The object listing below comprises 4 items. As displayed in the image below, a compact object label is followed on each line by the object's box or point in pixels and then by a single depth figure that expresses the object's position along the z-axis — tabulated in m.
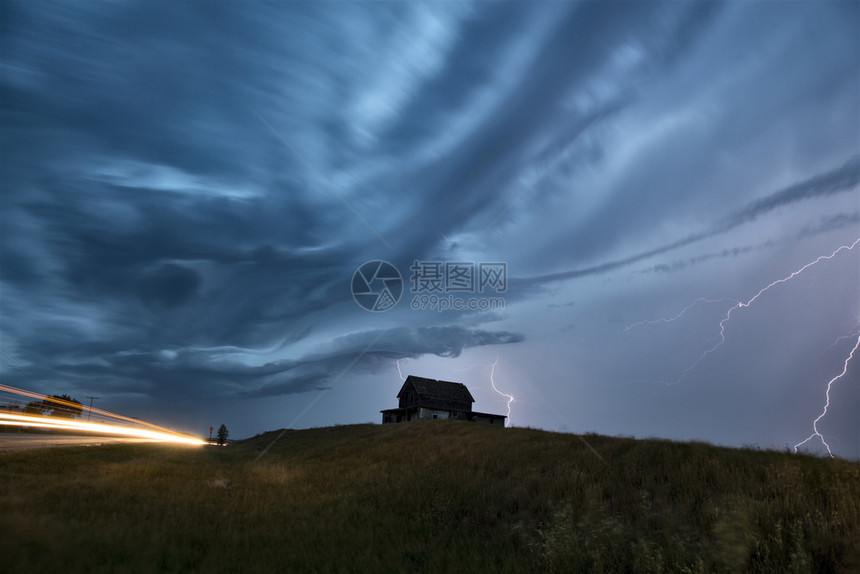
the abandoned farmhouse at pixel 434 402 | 56.81
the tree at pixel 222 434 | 76.81
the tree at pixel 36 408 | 53.45
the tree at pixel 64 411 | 61.61
